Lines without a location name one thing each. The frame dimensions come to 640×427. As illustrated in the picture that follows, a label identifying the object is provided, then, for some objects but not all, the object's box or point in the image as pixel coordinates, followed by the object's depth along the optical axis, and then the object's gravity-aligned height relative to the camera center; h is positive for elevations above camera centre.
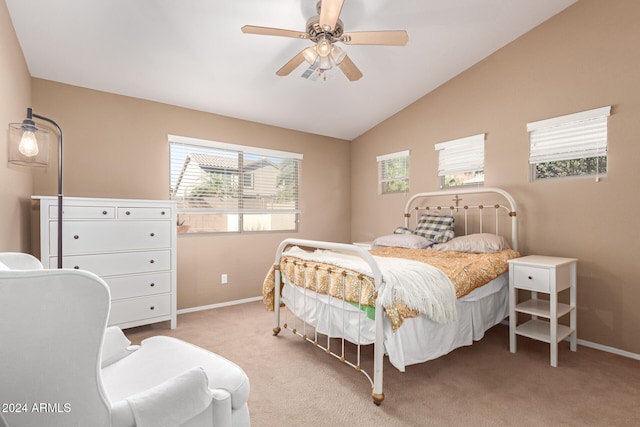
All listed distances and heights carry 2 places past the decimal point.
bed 1.95 -0.52
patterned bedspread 2.00 -0.47
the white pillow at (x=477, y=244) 3.09 -0.31
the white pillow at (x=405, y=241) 3.50 -0.31
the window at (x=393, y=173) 4.52 +0.61
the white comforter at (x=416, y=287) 1.92 -0.47
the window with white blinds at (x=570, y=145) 2.83 +0.63
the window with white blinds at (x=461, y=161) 3.67 +0.62
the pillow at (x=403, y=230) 3.93 -0.21
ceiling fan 2.17 +1.26
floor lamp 1.98 +0.46
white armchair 0.74 -0.34
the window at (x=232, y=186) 3.83 +0.38
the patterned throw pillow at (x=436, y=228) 3.56 -0.17
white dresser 2.70 -0.29
